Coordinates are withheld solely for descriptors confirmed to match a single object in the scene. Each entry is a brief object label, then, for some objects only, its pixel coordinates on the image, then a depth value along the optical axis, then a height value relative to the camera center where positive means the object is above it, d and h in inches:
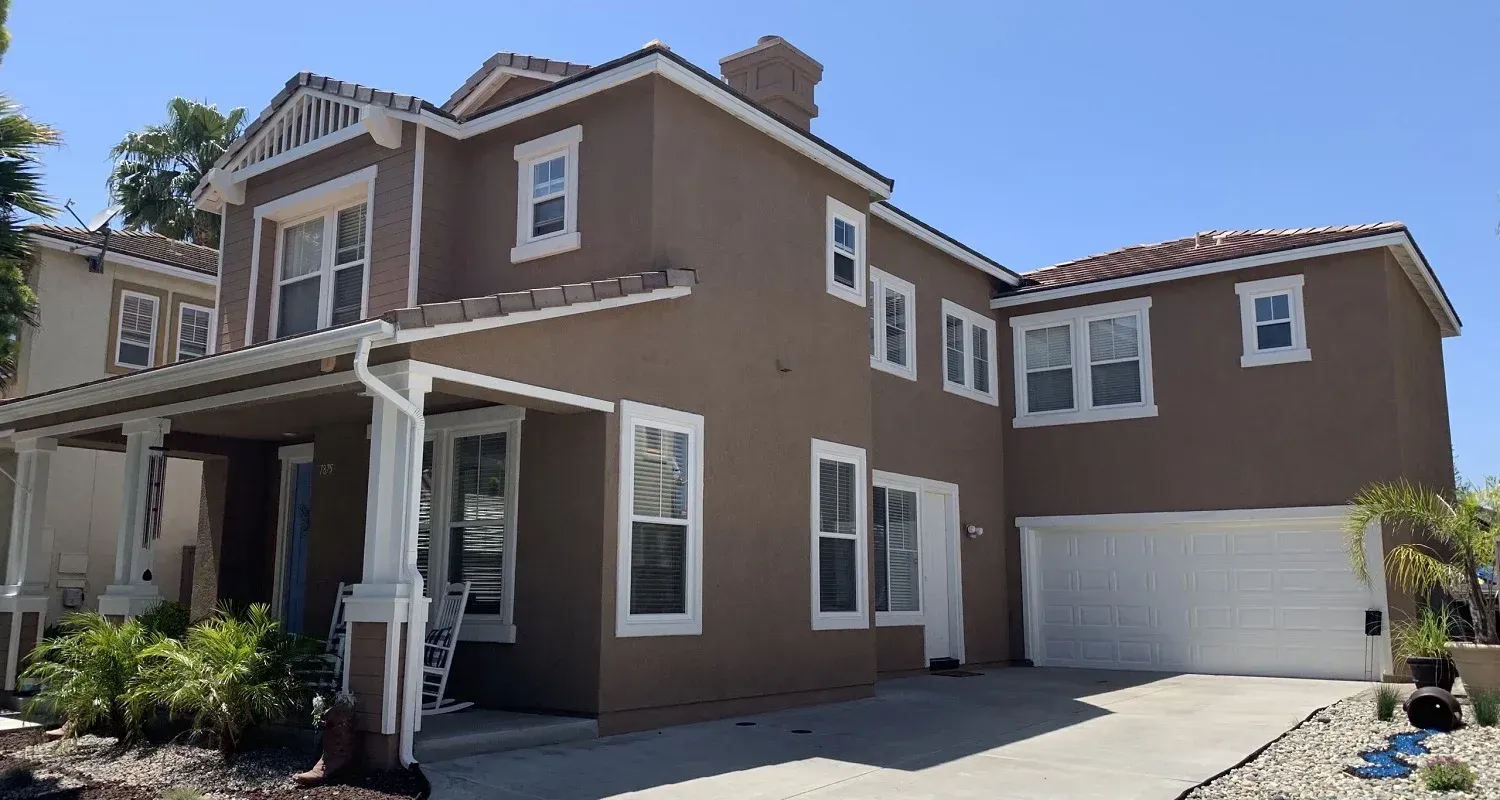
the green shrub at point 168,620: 394.3 -17.3
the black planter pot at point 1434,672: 430.0 -34.0
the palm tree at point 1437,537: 437.4 +15.1
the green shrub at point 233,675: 318.7 -28.5
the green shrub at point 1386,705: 393.4 -41.9
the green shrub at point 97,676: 362.6 -32.8
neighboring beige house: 671.1 +126.8
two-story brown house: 377.7 +59.1
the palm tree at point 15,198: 397.7 +121.6
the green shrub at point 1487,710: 363.6 -40.0
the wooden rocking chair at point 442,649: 379.2 -25.4
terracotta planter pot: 407.2 -29.8
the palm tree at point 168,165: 989.8 +328.2
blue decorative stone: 311.6 -49.2
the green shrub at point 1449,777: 288.2 -47.9
